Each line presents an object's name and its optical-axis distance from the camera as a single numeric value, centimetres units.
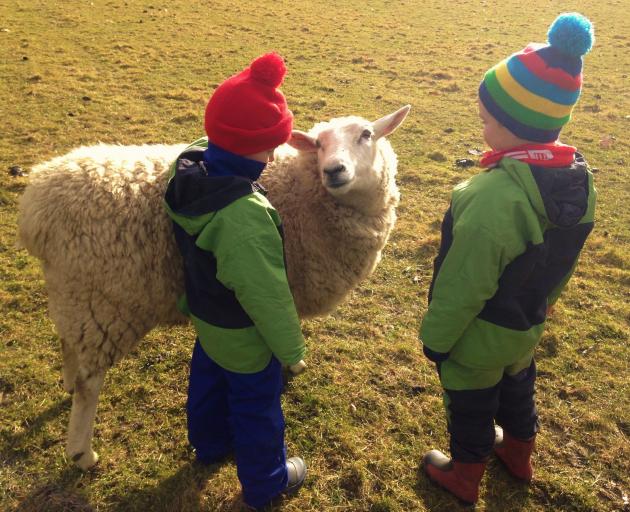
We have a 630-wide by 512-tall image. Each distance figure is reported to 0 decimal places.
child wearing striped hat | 220
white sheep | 282
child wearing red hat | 221
